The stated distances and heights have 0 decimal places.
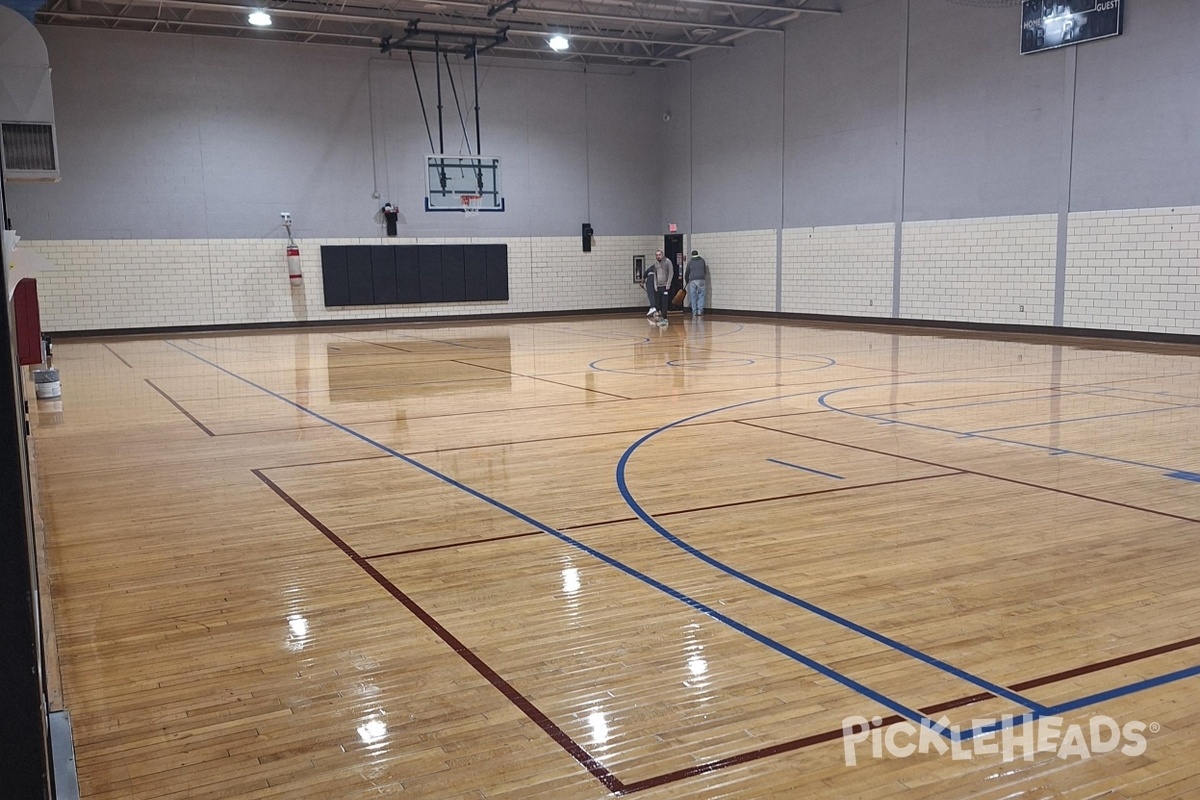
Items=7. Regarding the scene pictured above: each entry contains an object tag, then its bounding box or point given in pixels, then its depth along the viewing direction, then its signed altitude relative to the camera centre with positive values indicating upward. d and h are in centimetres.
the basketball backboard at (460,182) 2180 +184
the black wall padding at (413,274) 2119 -15
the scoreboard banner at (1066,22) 1402 +332
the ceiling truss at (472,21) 1803 +475
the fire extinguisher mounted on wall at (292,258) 2039 +23
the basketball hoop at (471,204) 2209 +135
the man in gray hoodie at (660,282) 2166 -44
